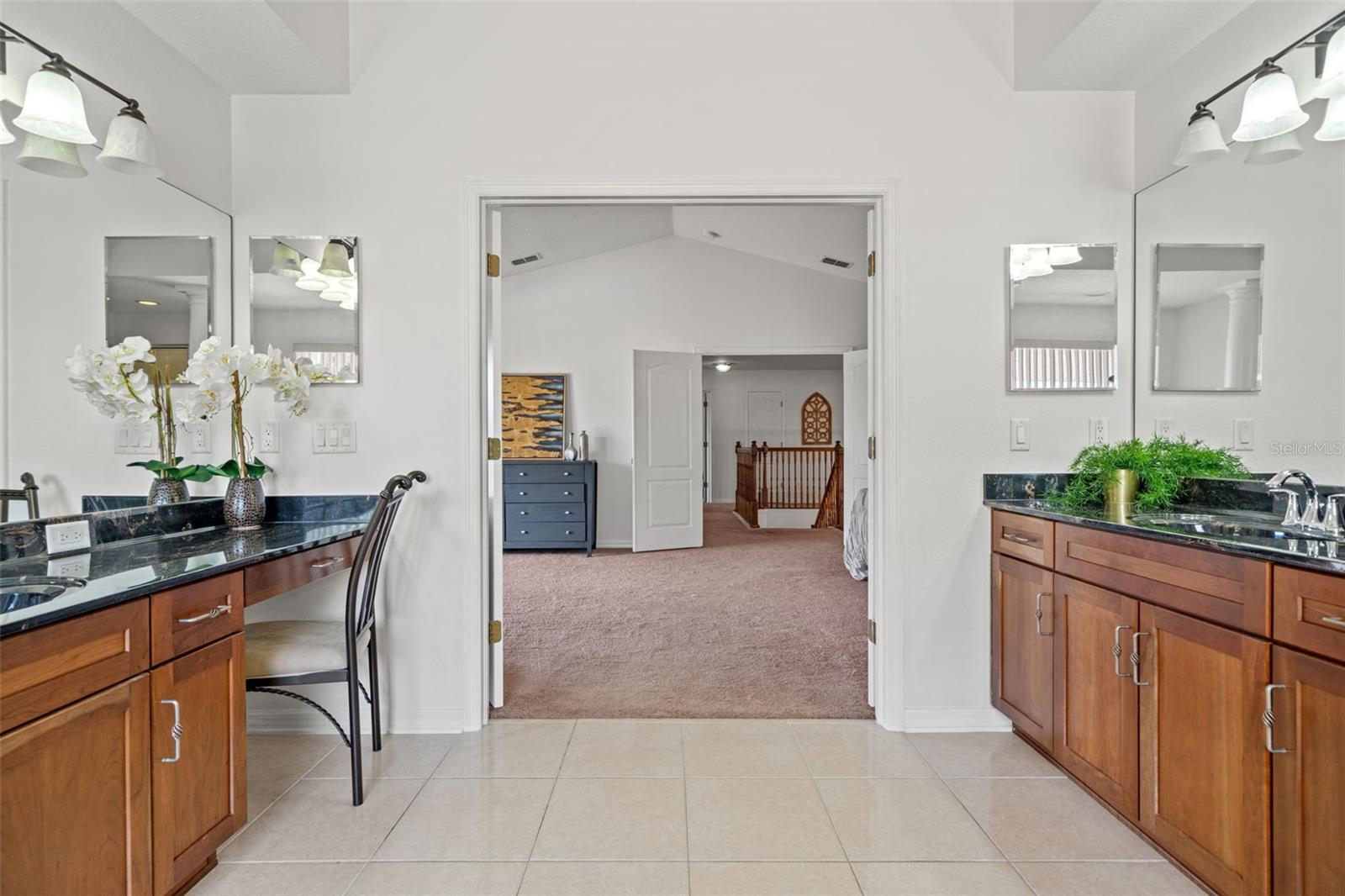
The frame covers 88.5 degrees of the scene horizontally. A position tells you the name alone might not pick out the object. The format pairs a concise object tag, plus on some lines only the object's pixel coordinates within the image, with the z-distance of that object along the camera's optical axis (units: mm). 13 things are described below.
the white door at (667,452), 6902
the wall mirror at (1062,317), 2627
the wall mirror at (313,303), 2615
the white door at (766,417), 12219
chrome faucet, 1793
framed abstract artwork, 7176
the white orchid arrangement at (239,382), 2221
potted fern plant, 2324
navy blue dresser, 6723
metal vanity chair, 2027
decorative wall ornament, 12023
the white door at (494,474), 2764
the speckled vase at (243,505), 2412
